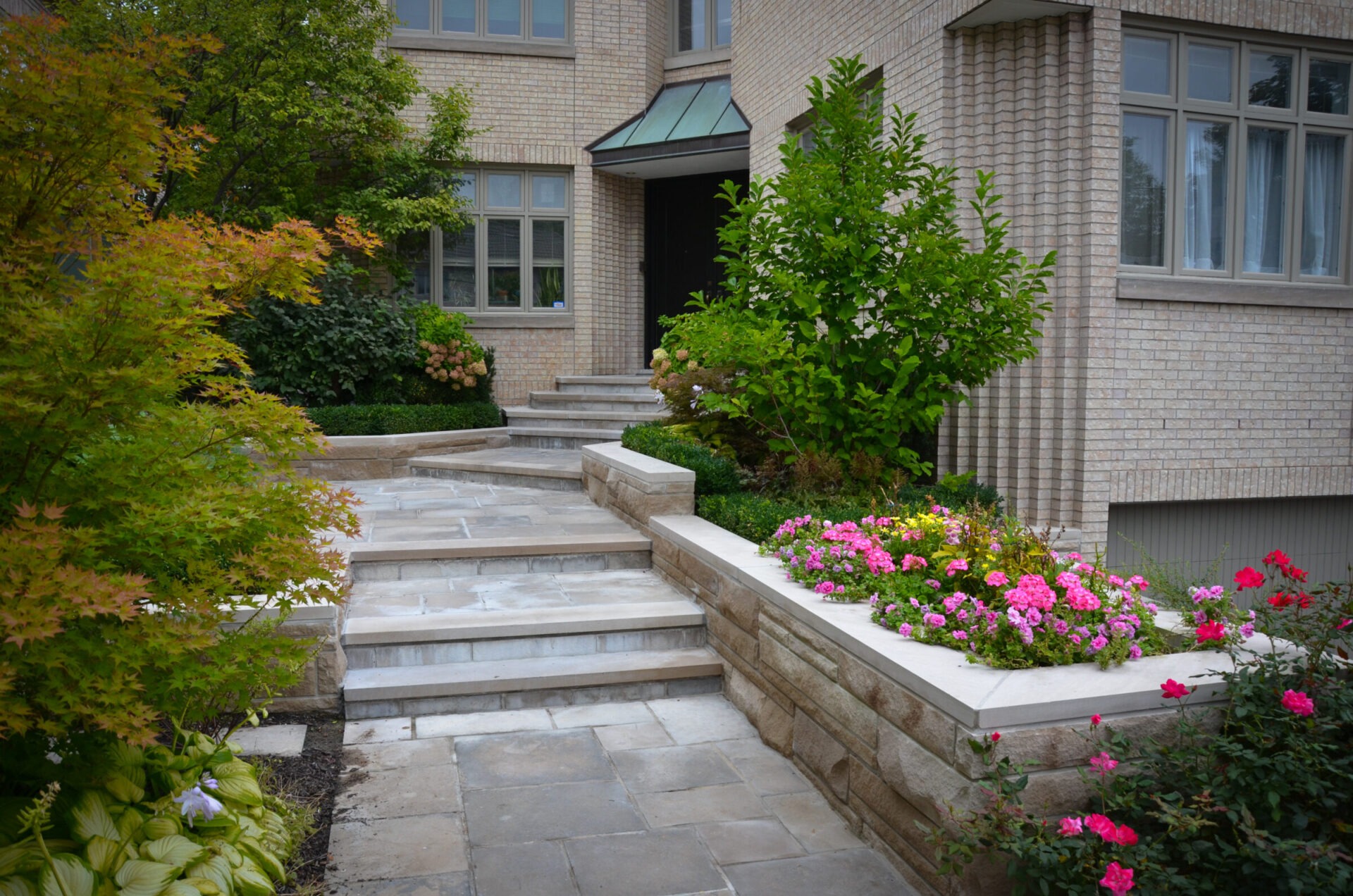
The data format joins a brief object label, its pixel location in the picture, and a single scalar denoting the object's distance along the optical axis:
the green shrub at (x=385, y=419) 10.12
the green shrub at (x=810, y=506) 5.42
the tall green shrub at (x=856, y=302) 5.71
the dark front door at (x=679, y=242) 13.38
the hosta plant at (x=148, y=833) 2.34
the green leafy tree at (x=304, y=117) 10.82
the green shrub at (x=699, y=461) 6.44
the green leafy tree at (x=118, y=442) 2.16
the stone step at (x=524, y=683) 4.52
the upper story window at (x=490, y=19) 12.79
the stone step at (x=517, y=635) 4.80
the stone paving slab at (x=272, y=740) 3.98
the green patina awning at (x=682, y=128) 11.86
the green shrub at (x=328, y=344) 10.14
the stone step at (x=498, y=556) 6.00
